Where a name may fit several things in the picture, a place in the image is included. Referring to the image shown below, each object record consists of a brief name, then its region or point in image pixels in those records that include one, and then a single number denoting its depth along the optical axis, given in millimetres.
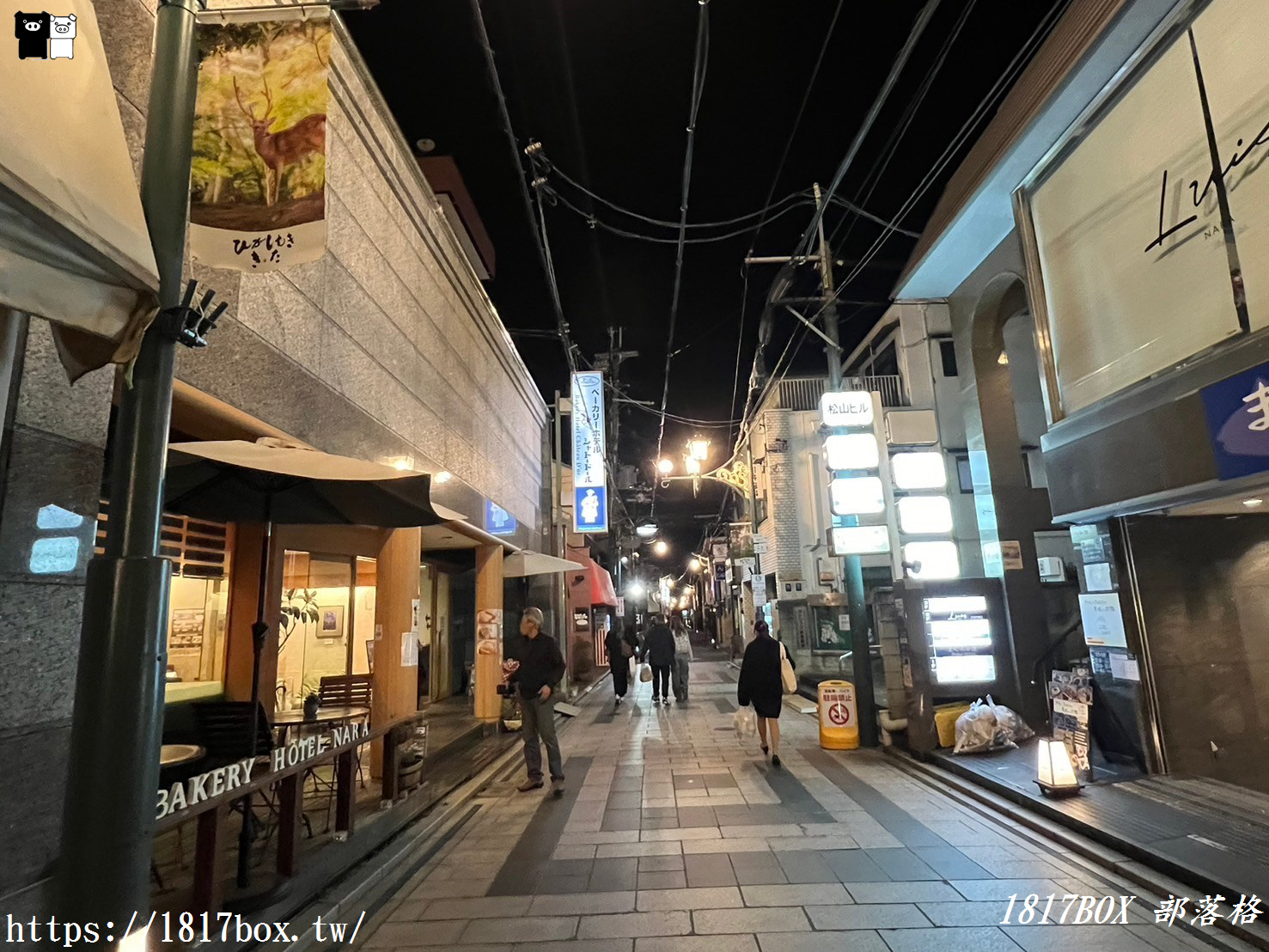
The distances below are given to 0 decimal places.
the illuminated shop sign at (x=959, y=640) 9625
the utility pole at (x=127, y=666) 2449
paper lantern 6547
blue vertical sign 17703
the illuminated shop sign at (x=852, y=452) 11000
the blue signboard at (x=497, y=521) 12640
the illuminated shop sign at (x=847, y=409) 11016
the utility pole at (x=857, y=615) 10242
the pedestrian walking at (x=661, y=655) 16062
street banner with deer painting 3375
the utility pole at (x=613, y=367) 21827
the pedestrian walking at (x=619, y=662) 15922
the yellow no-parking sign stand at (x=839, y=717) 10148
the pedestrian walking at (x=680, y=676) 16391
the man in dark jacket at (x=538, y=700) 8102
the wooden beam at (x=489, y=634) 12180
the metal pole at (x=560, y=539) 19203
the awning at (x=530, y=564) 14195
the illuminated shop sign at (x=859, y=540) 10766
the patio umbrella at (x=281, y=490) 4656
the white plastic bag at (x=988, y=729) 8727
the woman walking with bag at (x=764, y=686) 9398
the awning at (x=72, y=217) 2449
